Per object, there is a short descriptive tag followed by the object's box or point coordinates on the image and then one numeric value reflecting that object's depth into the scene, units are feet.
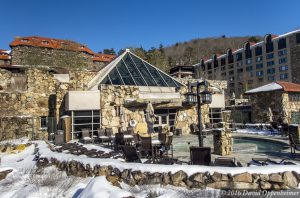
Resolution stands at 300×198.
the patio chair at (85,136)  47.30
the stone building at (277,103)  68.13
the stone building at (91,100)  54.90
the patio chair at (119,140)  35.04
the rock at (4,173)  24.81
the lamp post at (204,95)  29.35
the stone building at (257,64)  169.17
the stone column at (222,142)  32.14
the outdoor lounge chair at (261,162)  22.00
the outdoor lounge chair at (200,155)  22.13
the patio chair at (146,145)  27.14
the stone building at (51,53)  150.20
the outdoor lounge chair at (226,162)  21.06
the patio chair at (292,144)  27.84
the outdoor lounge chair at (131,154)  23.86
